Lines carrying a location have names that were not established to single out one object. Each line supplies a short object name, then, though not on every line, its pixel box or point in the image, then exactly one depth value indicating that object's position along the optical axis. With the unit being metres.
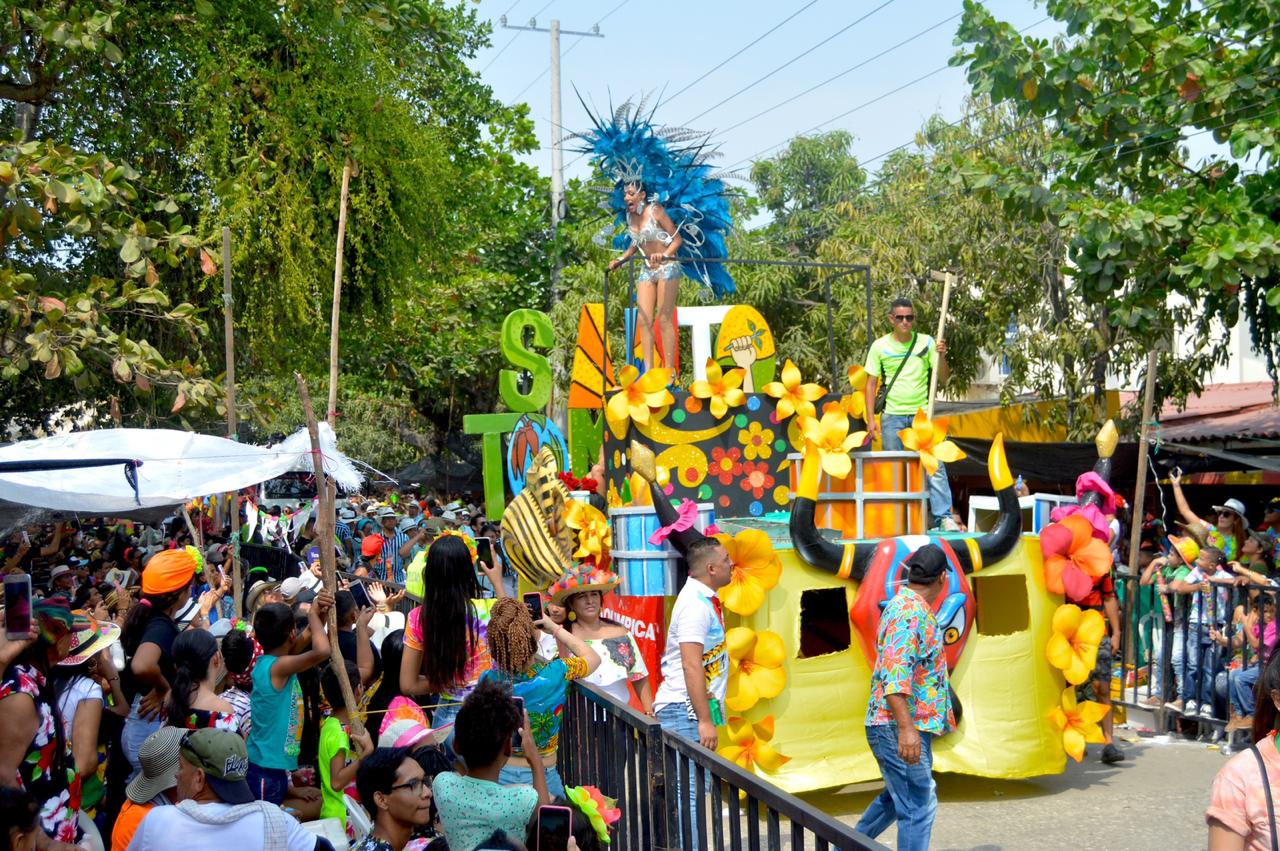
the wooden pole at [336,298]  11.16
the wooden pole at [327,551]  5.35
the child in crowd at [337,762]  5.26
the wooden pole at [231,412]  9.46
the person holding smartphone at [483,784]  3.97
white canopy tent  7.88
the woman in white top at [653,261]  10.63
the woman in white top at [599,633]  6.26
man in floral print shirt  6.05
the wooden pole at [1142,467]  11.86
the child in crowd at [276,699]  5.78
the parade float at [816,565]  8.38
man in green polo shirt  9.60
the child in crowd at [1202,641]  10.60
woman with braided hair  5.27
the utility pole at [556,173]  25.88
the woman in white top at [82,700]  5.18
